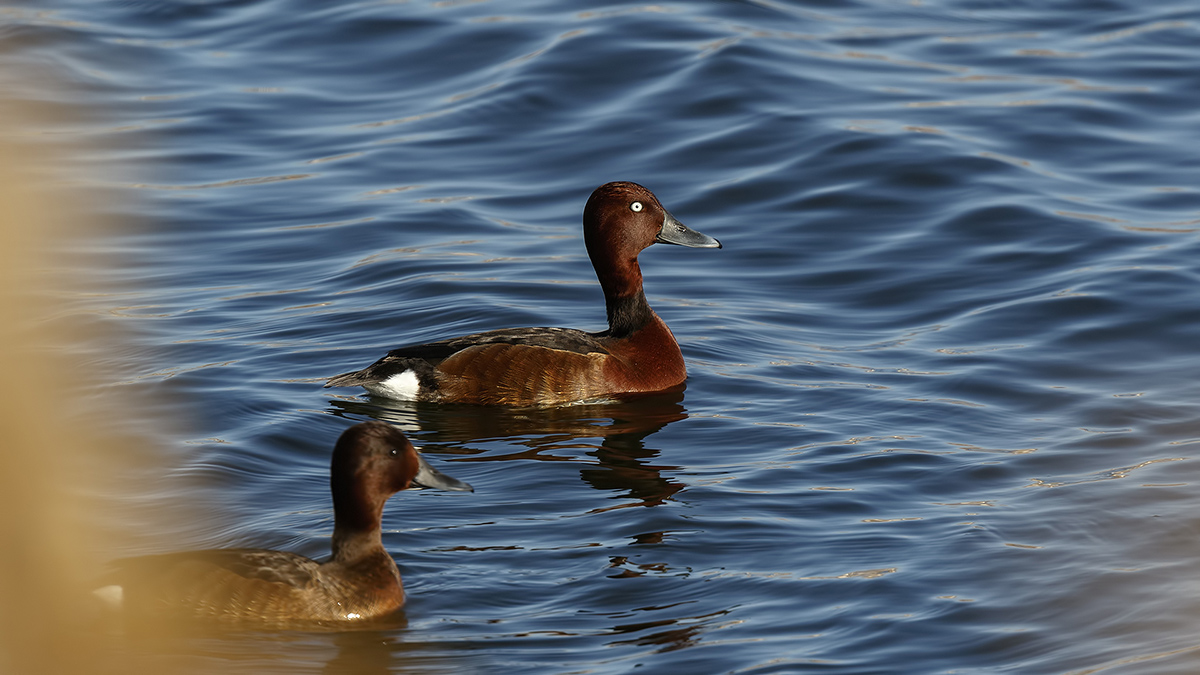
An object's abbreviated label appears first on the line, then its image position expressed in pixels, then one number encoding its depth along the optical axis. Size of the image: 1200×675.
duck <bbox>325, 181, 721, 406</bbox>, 19.36
